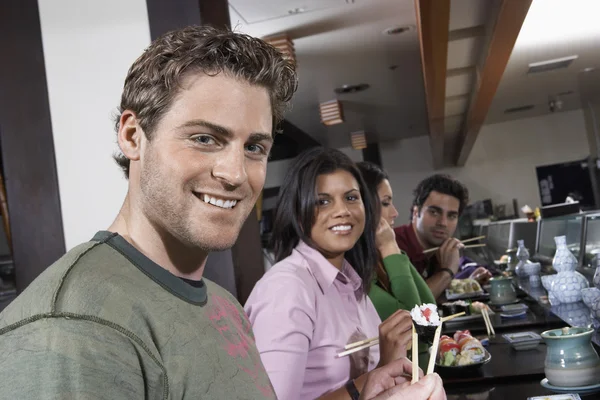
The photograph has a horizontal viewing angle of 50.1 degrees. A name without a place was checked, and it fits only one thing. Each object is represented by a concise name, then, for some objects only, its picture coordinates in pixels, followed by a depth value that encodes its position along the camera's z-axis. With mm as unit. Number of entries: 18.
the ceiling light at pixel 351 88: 8516
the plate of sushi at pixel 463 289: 4129
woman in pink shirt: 1709
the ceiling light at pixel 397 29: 6285
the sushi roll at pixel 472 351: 2078
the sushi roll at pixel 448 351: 2113
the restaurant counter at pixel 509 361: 1804
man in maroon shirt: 4797
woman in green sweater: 2826
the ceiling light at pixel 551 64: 8438
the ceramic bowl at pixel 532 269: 3898
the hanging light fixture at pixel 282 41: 5977
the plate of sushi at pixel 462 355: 2051
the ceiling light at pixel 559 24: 6062
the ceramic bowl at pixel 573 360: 1643
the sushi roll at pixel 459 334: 2292
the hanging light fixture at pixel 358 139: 12523
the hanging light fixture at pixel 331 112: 8984
